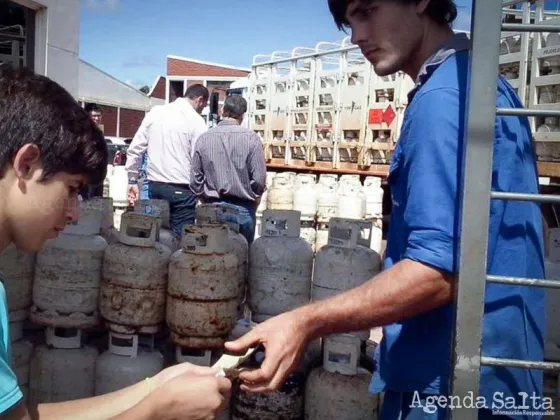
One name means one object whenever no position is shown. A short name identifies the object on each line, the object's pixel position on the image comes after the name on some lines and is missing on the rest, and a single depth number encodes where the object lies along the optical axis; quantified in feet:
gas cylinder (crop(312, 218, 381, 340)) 9.36
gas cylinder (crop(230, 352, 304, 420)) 9.50
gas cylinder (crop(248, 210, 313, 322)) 9.82
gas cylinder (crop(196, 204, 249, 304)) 10.17
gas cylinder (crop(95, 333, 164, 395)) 9.52
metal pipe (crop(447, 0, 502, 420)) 4.87
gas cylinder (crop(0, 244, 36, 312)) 9.54
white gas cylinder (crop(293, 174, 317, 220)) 23.26
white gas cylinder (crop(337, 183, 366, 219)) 22.84
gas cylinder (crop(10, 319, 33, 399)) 9.78
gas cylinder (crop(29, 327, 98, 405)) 9.82
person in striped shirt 17.57
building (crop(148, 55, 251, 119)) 94.07
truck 30.53
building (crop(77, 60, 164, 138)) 81.82
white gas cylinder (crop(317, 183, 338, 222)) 23.15
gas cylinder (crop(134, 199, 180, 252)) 11.64
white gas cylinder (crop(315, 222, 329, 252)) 22.26
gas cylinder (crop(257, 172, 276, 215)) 26.69
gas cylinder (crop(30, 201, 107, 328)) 9.61
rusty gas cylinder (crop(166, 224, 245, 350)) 9.17
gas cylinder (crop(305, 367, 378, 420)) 9.18
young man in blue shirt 4.90
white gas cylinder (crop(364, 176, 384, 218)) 26.37
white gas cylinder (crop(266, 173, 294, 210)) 24.70
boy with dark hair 4.53
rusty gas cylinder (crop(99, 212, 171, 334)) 9.44
